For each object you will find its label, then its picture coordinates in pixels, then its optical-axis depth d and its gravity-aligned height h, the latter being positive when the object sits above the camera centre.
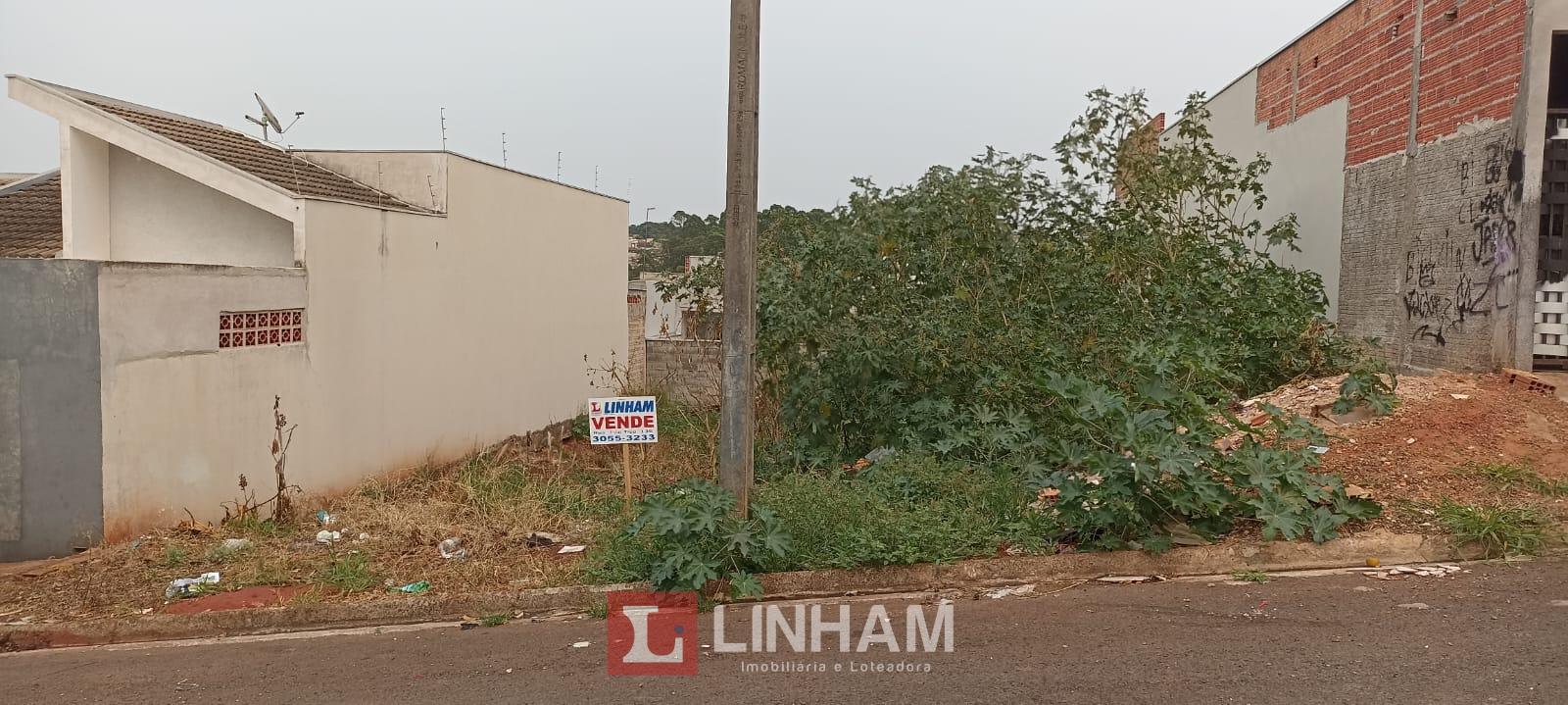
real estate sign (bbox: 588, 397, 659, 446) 7.37 -0.78
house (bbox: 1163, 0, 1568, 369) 8.63 +1.50
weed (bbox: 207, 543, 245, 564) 7.49 -1.82
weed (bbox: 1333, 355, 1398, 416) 7.94 -0.51
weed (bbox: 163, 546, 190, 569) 7.40 -1.83
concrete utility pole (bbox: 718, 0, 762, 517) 6.44 +0.34
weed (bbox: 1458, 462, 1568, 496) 6.79 -0.98
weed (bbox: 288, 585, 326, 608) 6.44 -1.83
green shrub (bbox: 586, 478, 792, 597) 5.96 -1.34
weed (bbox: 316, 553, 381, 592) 6.68 -1.77
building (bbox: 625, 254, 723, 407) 15.06 -0.75
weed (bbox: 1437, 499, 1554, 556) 6.06 -1.17
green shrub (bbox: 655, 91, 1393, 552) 6.66 -0.05
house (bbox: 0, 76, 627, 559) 7.86 -0.12
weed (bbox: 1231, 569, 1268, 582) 5.92 -1.44
